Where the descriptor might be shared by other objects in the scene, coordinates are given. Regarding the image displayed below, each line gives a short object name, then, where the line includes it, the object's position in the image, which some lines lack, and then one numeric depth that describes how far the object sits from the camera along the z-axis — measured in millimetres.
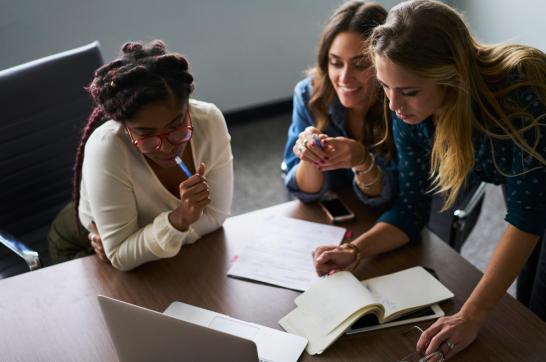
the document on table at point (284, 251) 1440
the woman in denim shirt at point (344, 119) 1576
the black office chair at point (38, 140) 1796
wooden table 1232
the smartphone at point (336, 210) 1606
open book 1268
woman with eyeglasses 1411
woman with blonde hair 1245
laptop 1029
